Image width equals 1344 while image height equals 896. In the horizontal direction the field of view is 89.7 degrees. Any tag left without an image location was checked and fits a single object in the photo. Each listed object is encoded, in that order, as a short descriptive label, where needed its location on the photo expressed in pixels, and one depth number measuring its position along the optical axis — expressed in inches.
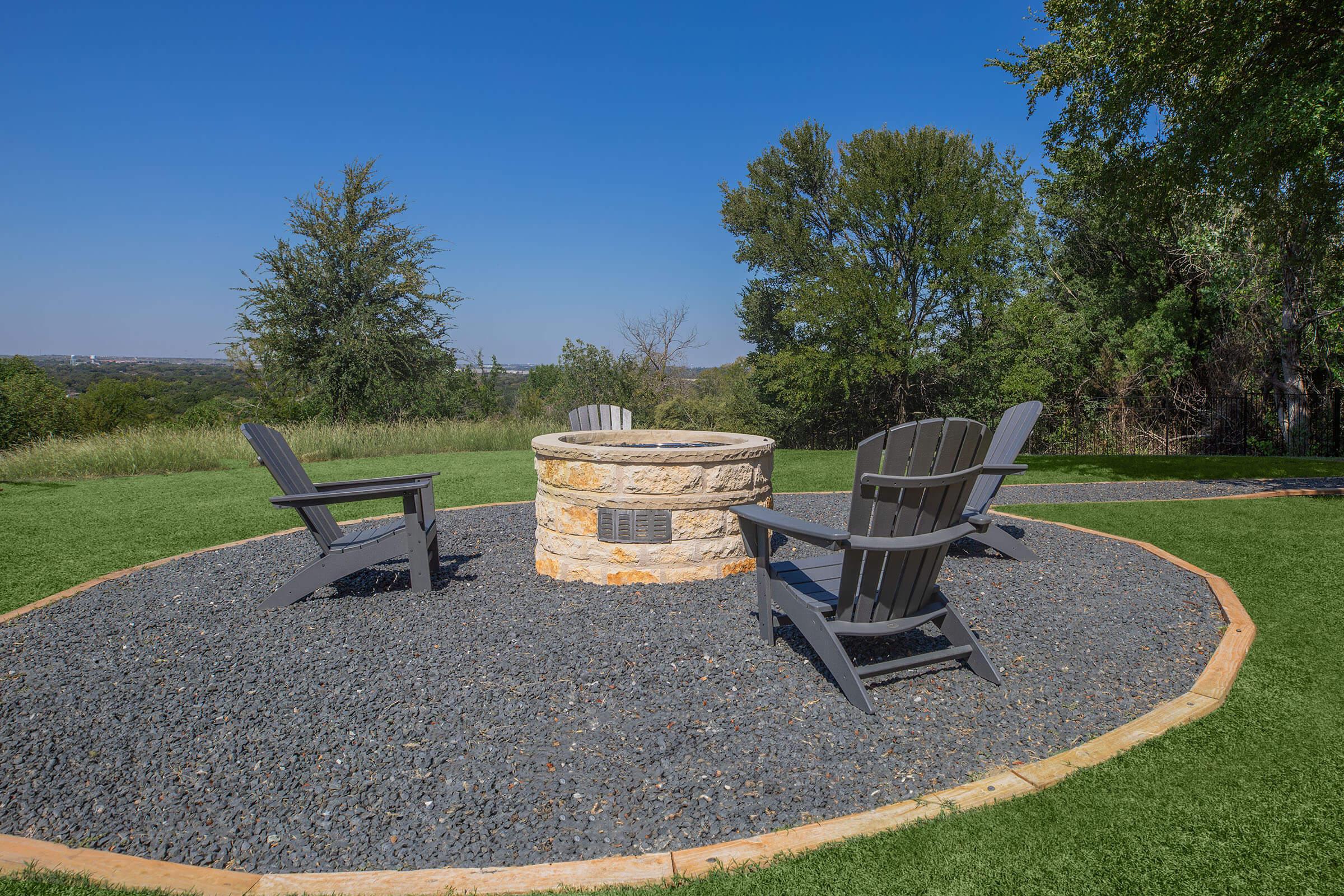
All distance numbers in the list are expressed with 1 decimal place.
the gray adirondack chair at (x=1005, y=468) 193.9
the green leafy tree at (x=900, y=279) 725.9
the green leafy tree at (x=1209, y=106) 299.0
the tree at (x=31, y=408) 703.1
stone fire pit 171.8
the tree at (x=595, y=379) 705.6
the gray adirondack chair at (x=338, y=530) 163.3
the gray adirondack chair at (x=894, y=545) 108.3
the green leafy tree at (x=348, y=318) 703.7
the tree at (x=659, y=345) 987.9
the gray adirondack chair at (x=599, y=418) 291.7
